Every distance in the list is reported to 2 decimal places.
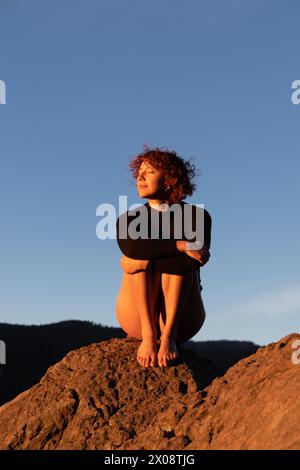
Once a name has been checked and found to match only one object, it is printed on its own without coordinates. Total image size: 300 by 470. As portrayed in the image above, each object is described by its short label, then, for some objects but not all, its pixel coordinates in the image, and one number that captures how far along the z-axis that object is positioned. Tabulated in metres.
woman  5.41
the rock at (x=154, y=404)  3.67
